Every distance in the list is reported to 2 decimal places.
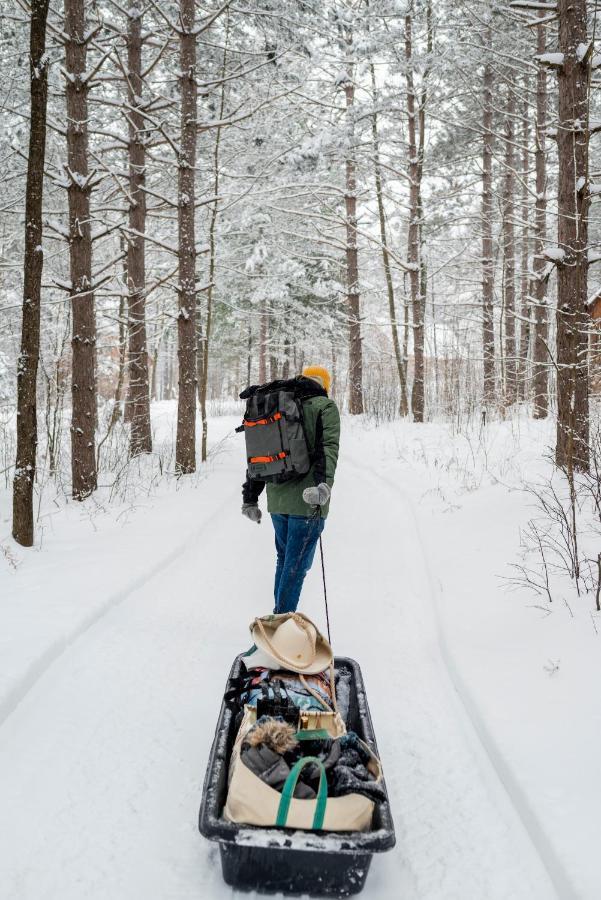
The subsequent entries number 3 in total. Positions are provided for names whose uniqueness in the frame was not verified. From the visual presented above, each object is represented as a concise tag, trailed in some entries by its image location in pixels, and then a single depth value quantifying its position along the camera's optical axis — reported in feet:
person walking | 13.82
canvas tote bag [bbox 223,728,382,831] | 6.43
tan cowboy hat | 9.59
